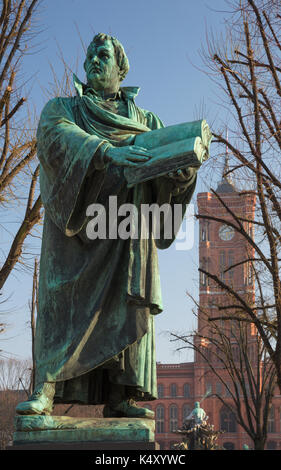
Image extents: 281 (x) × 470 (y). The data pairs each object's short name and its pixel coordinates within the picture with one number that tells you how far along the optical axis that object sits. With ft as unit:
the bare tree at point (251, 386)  53.83
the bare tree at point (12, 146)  28.19
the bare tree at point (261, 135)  31.14
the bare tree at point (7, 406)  131.56
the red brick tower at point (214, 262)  239.09
